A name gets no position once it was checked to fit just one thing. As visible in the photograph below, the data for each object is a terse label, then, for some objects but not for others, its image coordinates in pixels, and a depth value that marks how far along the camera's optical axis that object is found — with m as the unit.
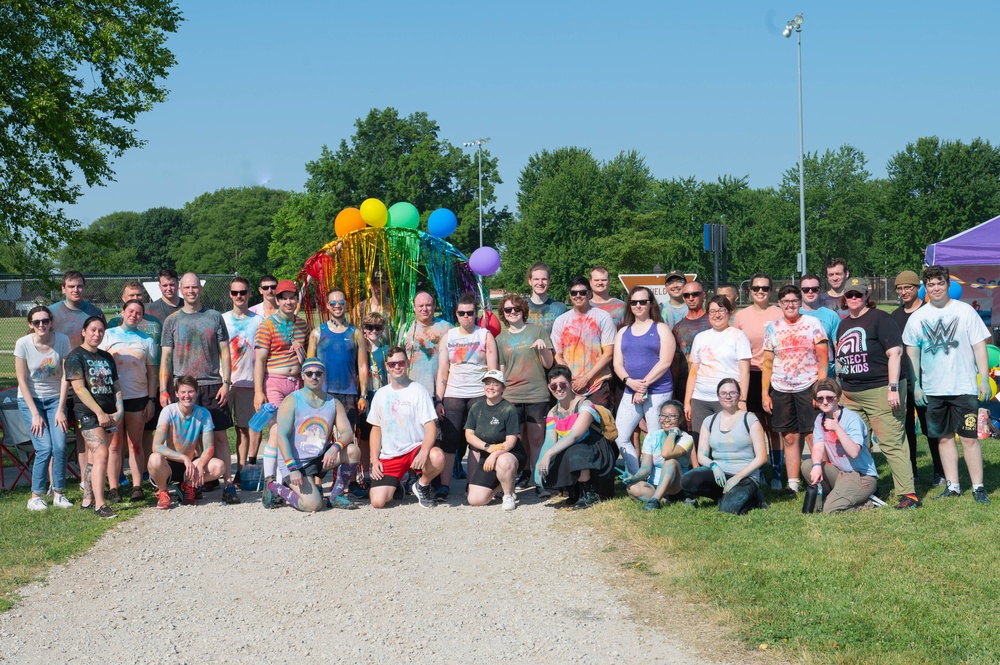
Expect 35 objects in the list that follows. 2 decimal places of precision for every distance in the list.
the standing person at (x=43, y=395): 7.57
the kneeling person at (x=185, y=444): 7.53
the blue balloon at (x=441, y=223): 10.16
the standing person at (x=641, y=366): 7.66
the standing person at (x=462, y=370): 7.85
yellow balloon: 9.35
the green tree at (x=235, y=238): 91.25
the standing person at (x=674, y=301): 8.50
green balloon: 9.47
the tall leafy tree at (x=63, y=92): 14.18
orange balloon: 9.50
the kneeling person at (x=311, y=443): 7.46
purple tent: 13.52
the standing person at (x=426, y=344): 8.13
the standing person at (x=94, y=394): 7.42
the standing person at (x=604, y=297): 8.20
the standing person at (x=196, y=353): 8.00
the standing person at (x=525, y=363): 7.86
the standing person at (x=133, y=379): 7.78
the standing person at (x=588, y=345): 7.89
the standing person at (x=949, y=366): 7.18
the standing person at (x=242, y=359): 8.41
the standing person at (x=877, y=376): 7.16
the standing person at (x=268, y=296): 8.48
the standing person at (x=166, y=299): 8.34
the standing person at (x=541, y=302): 8.24
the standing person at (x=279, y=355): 7.98
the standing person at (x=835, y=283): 8.28
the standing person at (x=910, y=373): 7.67
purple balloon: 10.34
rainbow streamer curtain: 9.14
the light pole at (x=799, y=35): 30.64
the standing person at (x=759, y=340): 7.70
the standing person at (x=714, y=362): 7.42
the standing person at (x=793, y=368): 7.34
